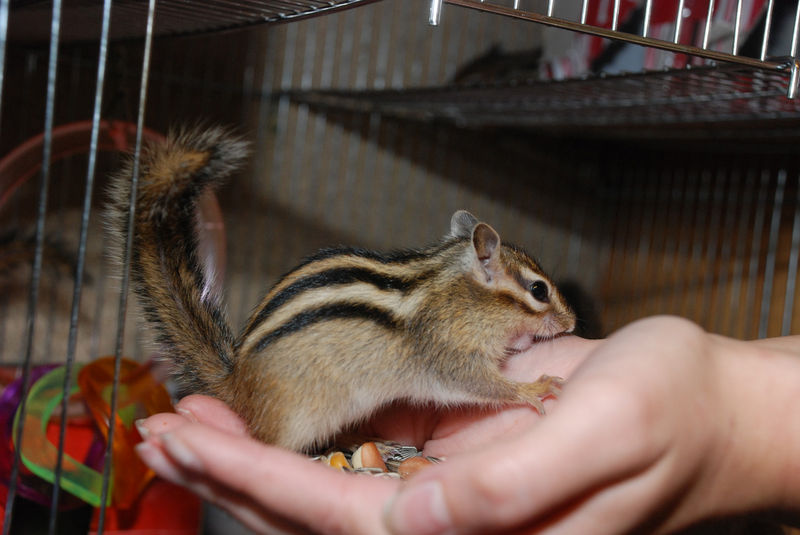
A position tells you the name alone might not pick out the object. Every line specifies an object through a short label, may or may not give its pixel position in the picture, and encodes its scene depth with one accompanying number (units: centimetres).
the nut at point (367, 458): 52
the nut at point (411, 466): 51
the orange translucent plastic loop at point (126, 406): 56
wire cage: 58
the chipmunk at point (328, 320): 51
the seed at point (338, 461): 52
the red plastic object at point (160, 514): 57
